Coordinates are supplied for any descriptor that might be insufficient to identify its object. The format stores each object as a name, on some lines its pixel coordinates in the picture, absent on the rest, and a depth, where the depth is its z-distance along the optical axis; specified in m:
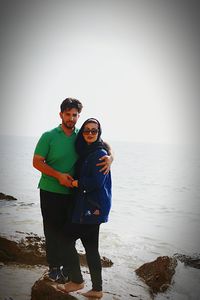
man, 3.51
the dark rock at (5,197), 14.36
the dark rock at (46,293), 3.44
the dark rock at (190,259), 6.56
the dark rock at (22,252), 5.08
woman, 3.29
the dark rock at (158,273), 4.72
